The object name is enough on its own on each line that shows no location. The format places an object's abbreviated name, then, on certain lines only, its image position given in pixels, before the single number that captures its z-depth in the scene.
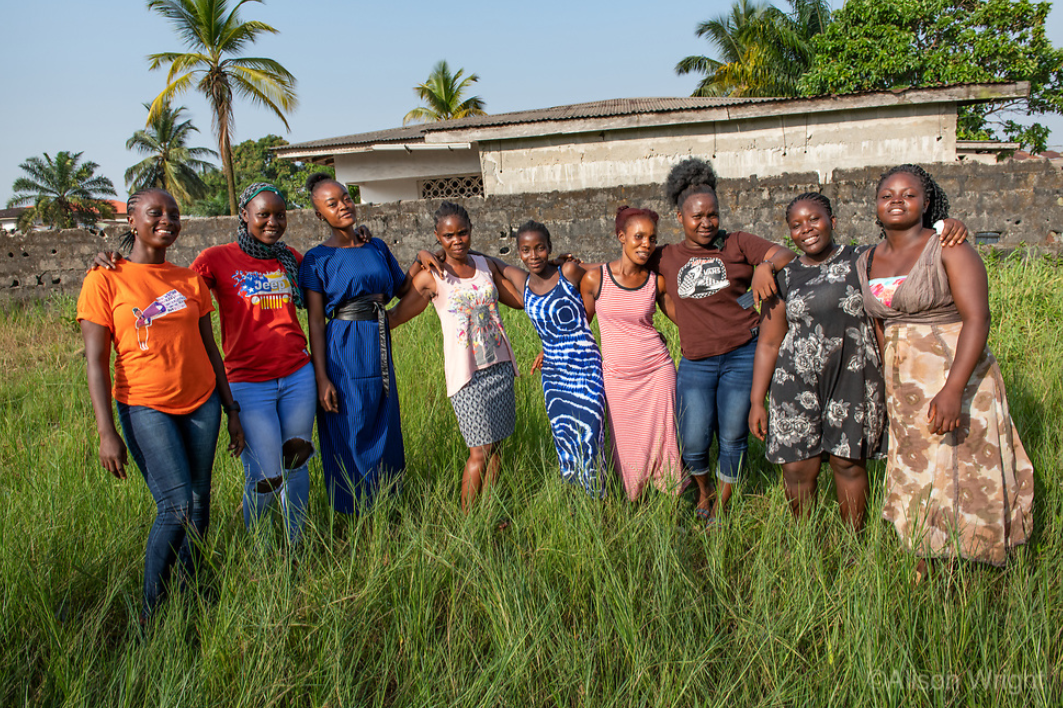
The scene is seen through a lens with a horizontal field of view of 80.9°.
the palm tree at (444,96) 27.11
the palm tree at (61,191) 36.31
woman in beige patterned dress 2.22
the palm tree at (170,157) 32.03
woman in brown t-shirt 2.90
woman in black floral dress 2.53
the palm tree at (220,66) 17.94
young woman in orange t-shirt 2.28
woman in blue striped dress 2.99
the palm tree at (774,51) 22.27
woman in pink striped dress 3.07
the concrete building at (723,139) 10.14
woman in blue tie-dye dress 3.19
